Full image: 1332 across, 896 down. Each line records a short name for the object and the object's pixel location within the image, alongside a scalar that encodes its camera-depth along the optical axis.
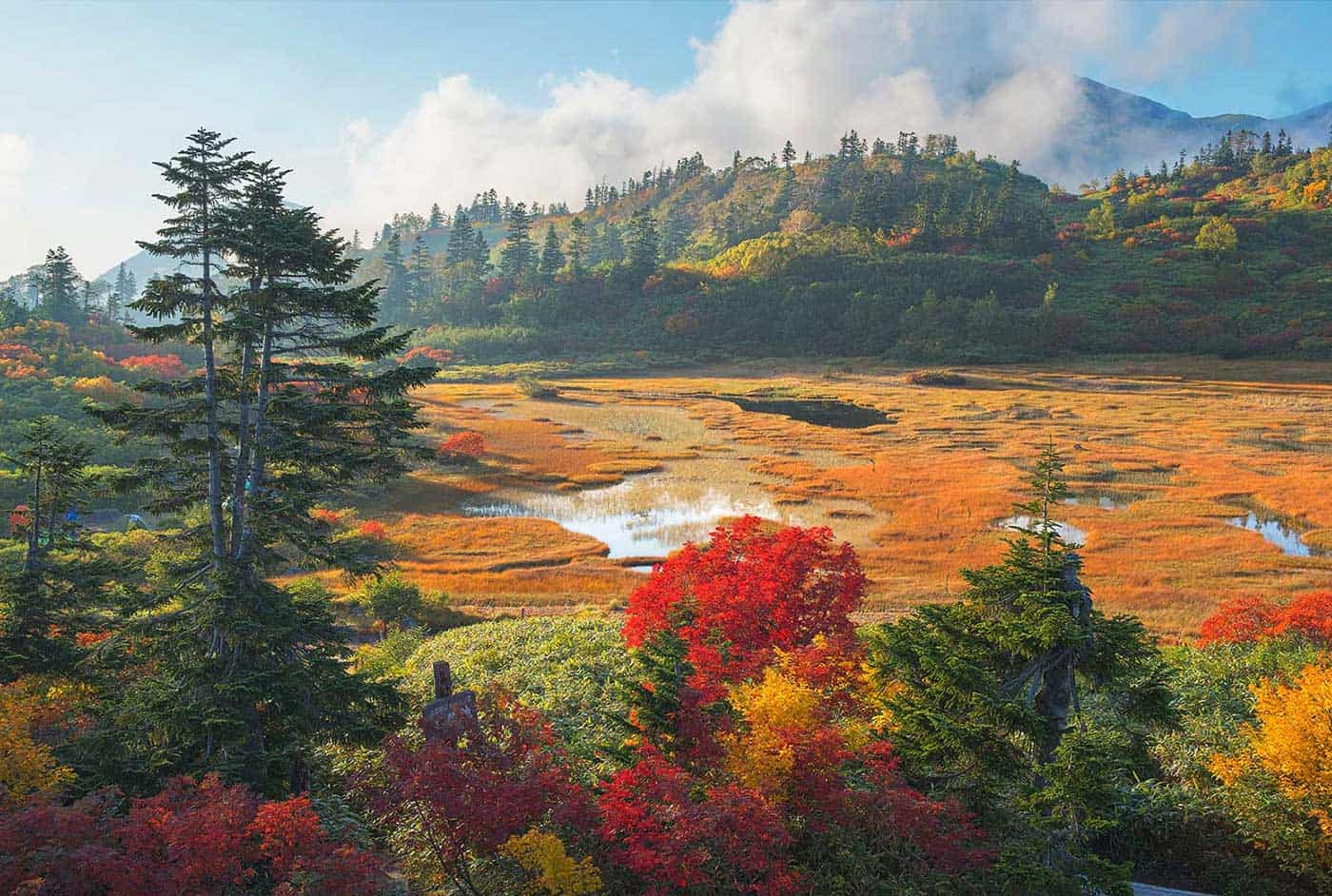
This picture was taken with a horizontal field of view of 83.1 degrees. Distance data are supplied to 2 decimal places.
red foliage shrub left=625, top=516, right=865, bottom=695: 23.34
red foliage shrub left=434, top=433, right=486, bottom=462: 72.31
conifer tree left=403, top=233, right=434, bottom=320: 184.25
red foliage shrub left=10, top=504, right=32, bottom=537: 38.25
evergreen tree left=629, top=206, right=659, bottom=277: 178.12
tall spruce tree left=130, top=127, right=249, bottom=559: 17.86
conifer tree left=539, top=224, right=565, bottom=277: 181.75
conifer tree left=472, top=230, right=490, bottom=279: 189.12
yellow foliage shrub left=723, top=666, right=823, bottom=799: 14.42
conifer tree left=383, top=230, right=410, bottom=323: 194.00
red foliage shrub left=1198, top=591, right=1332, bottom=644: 27.17
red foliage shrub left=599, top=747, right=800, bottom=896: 12.77
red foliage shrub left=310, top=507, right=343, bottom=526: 52.58
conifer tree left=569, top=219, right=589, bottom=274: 182.90
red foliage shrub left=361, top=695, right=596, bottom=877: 12.95
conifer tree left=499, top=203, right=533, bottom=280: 186.38
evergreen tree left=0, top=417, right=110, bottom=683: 19.86
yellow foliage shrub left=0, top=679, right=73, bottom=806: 14.53
